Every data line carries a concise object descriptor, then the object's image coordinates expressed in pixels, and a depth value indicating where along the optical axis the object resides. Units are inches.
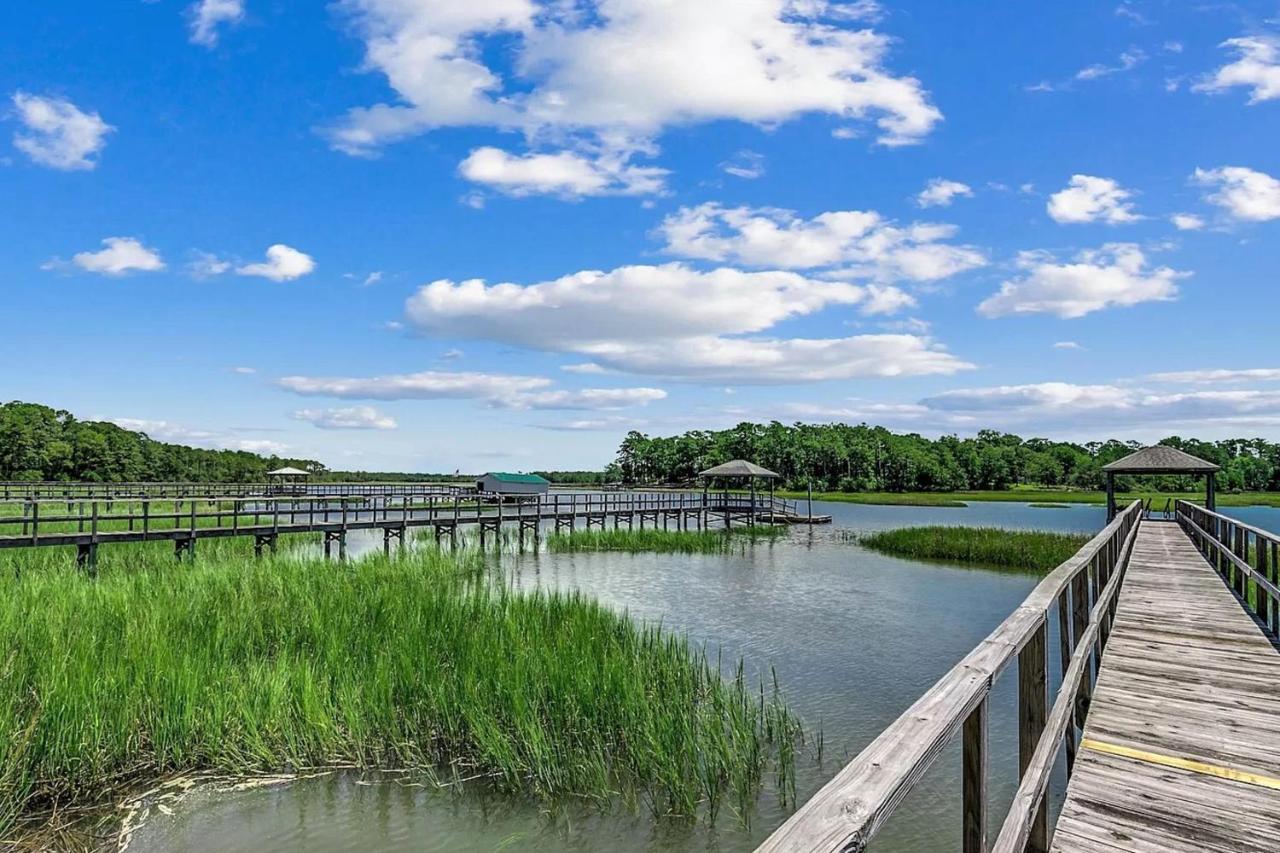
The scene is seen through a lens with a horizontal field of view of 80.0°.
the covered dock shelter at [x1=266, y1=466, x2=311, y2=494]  1929.1
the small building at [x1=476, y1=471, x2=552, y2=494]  2207.2
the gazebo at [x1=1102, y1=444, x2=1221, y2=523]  829.8
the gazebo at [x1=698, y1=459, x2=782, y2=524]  1458.7
